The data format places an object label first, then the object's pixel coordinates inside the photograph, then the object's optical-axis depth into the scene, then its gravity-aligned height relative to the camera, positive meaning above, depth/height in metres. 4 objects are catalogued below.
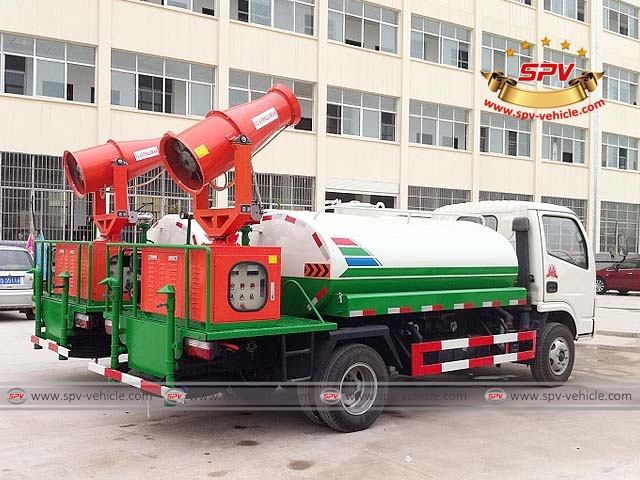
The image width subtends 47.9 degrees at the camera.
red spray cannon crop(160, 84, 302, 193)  6.43 +0.96
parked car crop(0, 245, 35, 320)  15.22 -0.80
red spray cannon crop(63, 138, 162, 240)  8.07 +0.83
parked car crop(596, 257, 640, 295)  25.93 -0.97
